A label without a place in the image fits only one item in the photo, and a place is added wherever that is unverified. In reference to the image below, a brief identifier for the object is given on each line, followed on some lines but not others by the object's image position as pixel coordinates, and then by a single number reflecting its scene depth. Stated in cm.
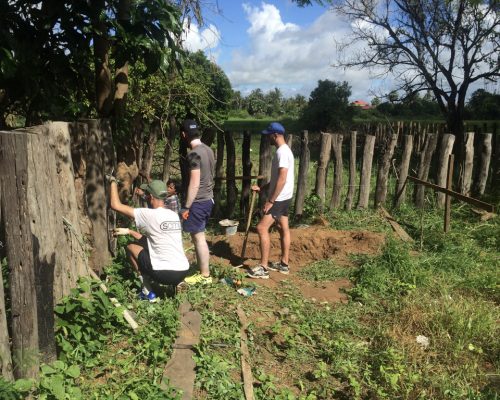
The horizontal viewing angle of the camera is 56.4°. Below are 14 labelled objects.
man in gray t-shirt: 489
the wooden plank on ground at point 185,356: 317
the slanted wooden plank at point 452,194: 559
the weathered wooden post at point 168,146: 639
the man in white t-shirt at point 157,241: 426
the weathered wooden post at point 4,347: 256
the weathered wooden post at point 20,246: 256
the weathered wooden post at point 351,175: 794
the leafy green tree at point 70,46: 402
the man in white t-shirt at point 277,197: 533
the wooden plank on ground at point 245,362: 331
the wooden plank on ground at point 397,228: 683
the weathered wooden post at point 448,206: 675
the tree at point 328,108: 2388
